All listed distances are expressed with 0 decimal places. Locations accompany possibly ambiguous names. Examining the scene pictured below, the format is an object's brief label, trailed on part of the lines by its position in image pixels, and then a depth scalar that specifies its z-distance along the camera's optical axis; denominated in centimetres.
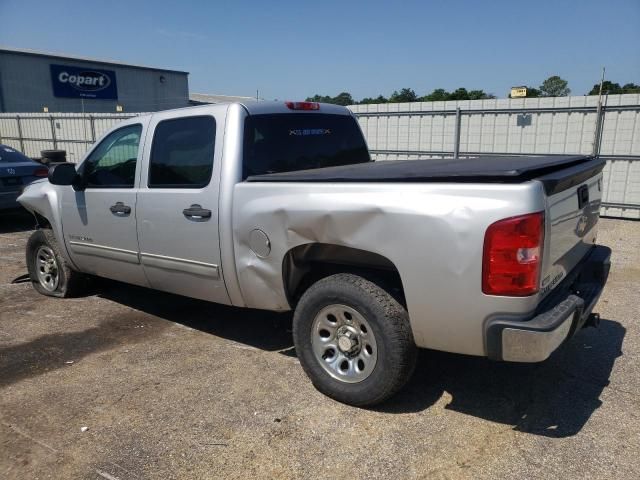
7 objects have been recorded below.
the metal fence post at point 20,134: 2138
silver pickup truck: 255
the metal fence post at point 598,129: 967
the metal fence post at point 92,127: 1789
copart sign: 3606
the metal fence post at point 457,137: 1120
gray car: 896
